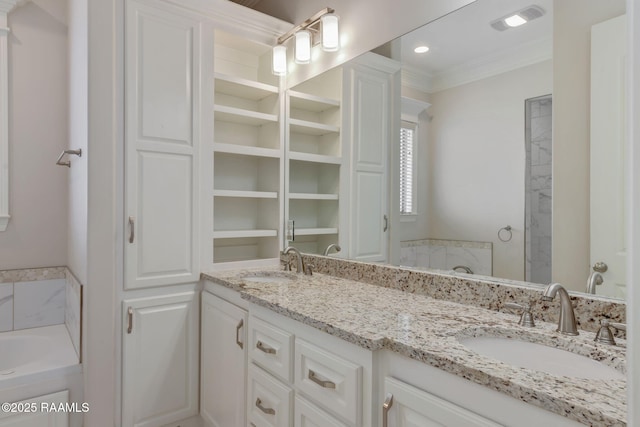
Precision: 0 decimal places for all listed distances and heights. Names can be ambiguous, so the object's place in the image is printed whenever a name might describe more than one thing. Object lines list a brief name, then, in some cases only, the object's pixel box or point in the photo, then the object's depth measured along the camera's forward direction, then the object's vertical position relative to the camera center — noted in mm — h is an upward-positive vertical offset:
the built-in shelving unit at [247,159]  2387 +343
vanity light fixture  2072 +1004
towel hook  1932 +299
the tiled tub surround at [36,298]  2305 -560
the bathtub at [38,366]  1744 -794
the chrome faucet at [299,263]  2197 -306
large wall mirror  1137 +243
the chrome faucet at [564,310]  1090 -288
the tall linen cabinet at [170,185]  1913 +134
